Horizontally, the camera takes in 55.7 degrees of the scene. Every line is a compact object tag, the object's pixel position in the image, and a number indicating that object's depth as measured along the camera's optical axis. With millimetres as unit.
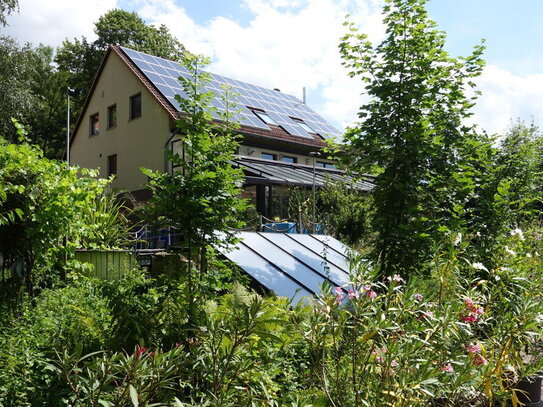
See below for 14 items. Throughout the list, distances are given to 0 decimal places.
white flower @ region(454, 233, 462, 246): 4021
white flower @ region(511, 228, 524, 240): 5988
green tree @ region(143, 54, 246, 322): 4098
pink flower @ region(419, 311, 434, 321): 2964
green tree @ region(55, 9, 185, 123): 32688
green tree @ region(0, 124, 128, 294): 4645
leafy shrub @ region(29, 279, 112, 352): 3547
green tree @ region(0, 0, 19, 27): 19311
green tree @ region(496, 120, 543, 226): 7902
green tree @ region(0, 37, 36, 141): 20719
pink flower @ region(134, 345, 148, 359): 2245
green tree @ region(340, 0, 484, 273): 6250
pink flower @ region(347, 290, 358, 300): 3103
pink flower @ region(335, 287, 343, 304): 3039
